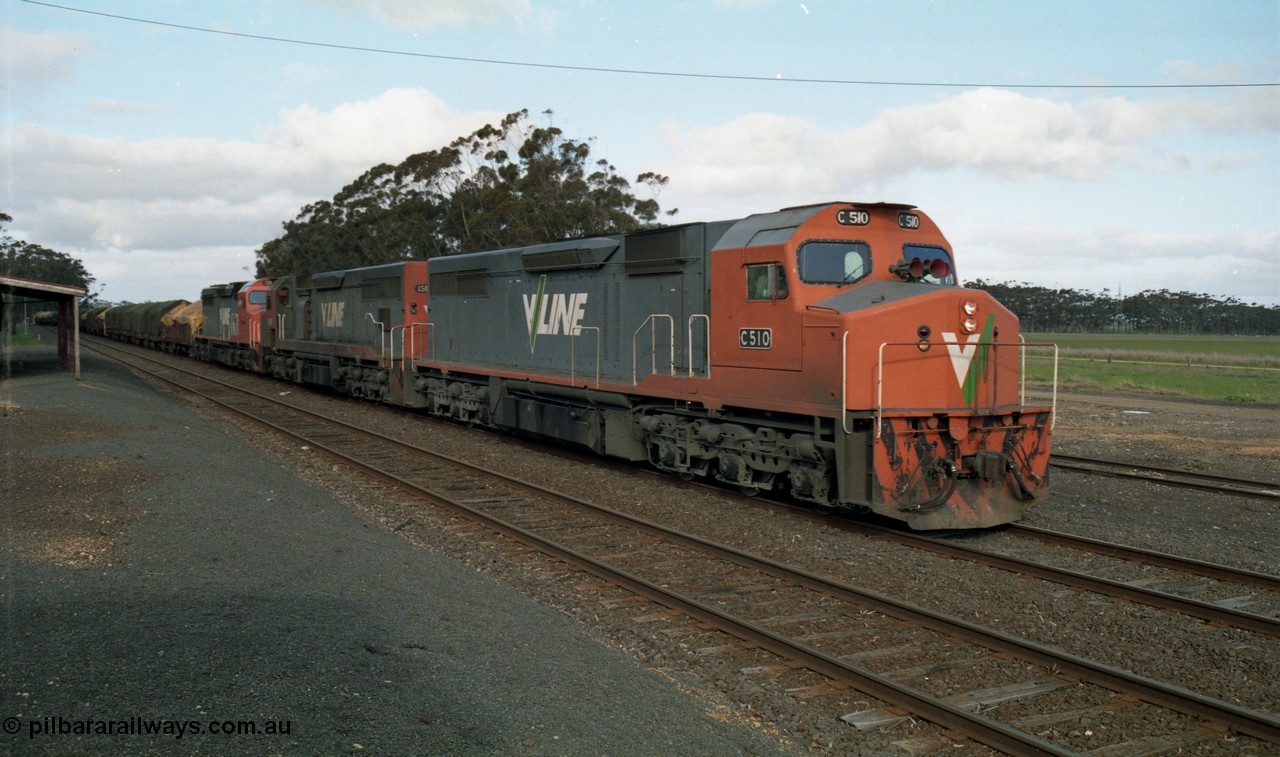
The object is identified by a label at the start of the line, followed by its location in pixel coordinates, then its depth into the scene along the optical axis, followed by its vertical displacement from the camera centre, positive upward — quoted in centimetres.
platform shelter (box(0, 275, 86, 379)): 2075 +110
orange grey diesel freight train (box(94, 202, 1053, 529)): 891 -34
